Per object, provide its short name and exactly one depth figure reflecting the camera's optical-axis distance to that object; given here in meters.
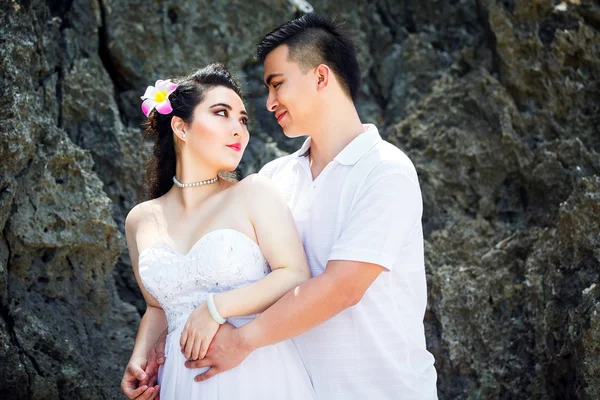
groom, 2.81
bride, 2.88
